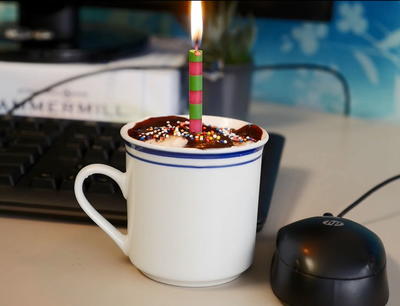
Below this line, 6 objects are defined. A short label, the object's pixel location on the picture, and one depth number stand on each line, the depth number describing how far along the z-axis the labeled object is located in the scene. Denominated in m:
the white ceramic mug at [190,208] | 0.36
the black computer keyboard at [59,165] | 0.46
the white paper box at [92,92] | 0.70
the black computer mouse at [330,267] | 0.34
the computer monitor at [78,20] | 0.77
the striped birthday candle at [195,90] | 0.37
